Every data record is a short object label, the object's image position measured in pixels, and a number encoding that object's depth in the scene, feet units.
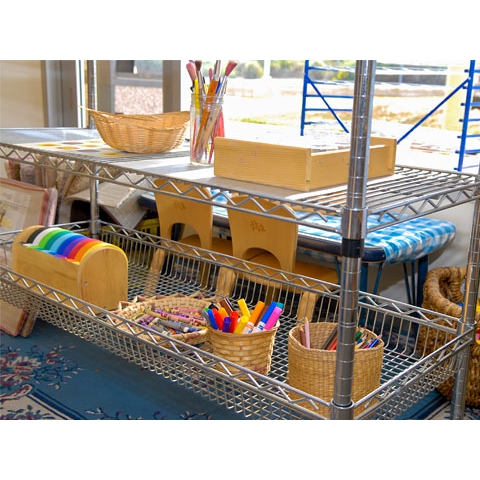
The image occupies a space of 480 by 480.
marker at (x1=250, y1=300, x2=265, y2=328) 4.87
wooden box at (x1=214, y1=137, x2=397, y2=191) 3.87
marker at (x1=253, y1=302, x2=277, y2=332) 4.74
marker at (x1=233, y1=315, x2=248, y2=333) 4.74
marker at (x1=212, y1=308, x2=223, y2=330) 4.75
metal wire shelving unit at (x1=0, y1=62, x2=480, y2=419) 3.40
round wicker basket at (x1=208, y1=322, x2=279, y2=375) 4.53
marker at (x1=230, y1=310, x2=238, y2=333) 4.72
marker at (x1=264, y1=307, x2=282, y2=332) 4.76
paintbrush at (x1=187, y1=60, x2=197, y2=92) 5.14
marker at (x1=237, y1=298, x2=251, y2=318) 4.93
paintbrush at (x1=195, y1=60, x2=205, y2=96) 4.98
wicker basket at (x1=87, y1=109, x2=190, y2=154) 5.25
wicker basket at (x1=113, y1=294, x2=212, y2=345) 5.33
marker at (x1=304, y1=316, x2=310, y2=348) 4.42
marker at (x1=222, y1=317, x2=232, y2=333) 4.68
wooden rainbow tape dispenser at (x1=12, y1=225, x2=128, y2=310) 5.66
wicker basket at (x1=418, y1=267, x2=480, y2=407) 5.63
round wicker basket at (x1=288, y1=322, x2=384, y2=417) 4.06
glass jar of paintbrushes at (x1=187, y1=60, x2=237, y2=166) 4.97
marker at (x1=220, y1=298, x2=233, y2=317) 5.02
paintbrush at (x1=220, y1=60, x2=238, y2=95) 4.98
